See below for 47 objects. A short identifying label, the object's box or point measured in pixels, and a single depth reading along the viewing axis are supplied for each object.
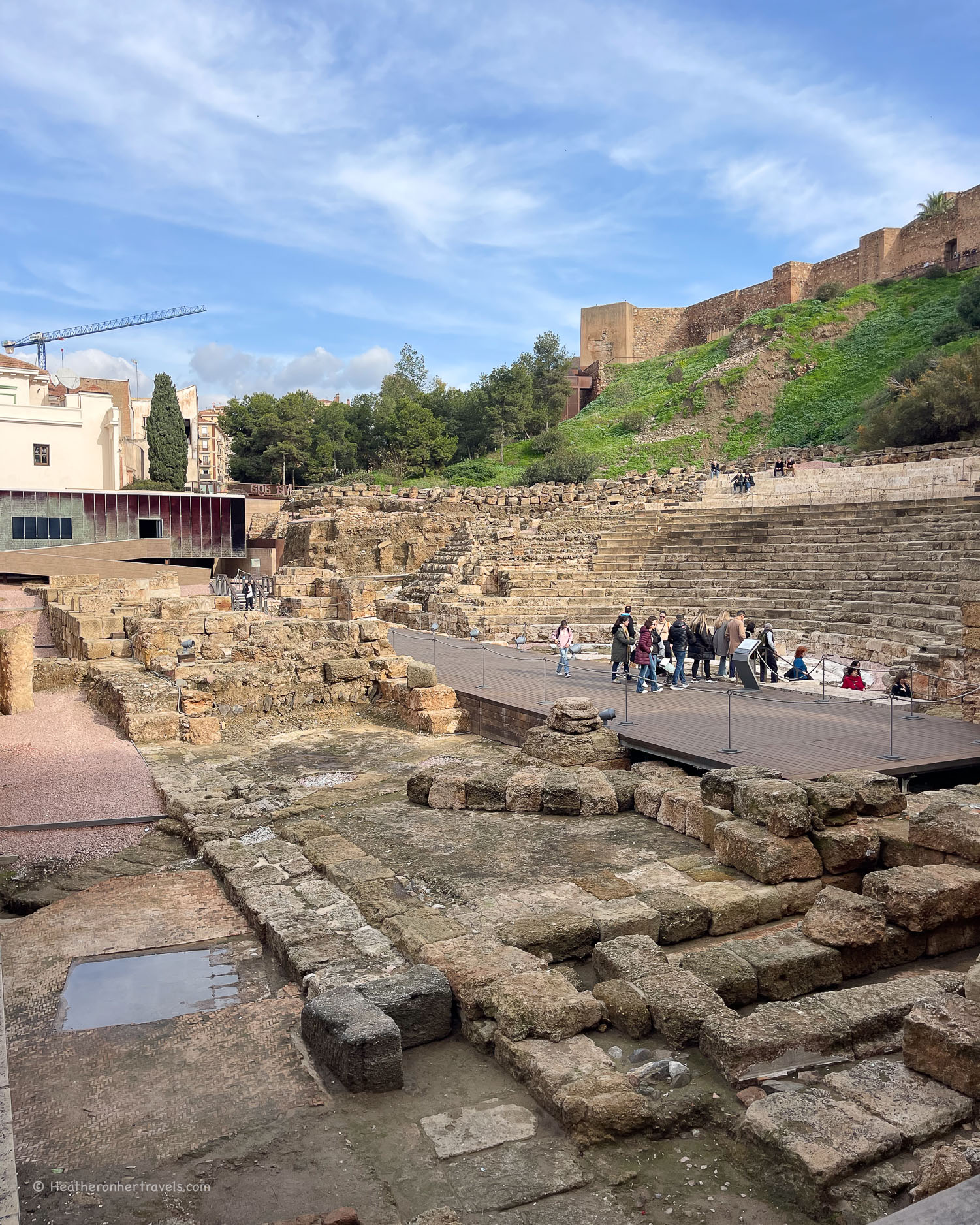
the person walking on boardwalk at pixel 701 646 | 14.58
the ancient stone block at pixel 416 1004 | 4.57
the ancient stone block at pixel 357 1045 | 4.12
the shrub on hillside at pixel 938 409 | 28.80
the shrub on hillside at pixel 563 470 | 39.97
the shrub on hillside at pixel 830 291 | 51.12
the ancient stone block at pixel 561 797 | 8.31
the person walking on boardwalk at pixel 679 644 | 13.80
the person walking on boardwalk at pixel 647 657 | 13.32
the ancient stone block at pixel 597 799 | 8.31
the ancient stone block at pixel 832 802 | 6.66
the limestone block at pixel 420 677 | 13.05
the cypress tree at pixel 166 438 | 49.34
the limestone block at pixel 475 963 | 4.74
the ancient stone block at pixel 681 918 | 5.71
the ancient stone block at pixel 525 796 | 8.45
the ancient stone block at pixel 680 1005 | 4.45
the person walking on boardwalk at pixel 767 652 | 14.29
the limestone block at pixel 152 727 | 10.89
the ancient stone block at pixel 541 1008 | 4.41
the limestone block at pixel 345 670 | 13.53
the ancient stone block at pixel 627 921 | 5.56
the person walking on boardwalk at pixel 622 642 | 13.88
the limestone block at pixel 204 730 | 11.10
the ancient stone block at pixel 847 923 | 5.21
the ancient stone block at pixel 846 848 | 6.52
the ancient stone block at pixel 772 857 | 6.37
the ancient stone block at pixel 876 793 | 6.89
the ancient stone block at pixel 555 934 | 5.38
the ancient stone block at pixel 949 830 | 5.84
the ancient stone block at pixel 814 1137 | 3.37
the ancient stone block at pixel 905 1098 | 3.64
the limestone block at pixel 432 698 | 12.72
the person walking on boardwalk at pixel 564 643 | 14.80
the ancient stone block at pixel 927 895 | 5.40
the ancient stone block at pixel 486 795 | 8.53
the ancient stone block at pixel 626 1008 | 4.56
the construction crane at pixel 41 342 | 94.27
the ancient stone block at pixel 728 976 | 4.82
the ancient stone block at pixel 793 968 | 4.96
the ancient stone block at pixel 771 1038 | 4.13
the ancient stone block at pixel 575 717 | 10.04
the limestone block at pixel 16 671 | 11.94
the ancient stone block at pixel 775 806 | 6.51
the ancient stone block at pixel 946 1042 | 3.78
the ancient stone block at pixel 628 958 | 4.95
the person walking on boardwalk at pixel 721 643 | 14.62
